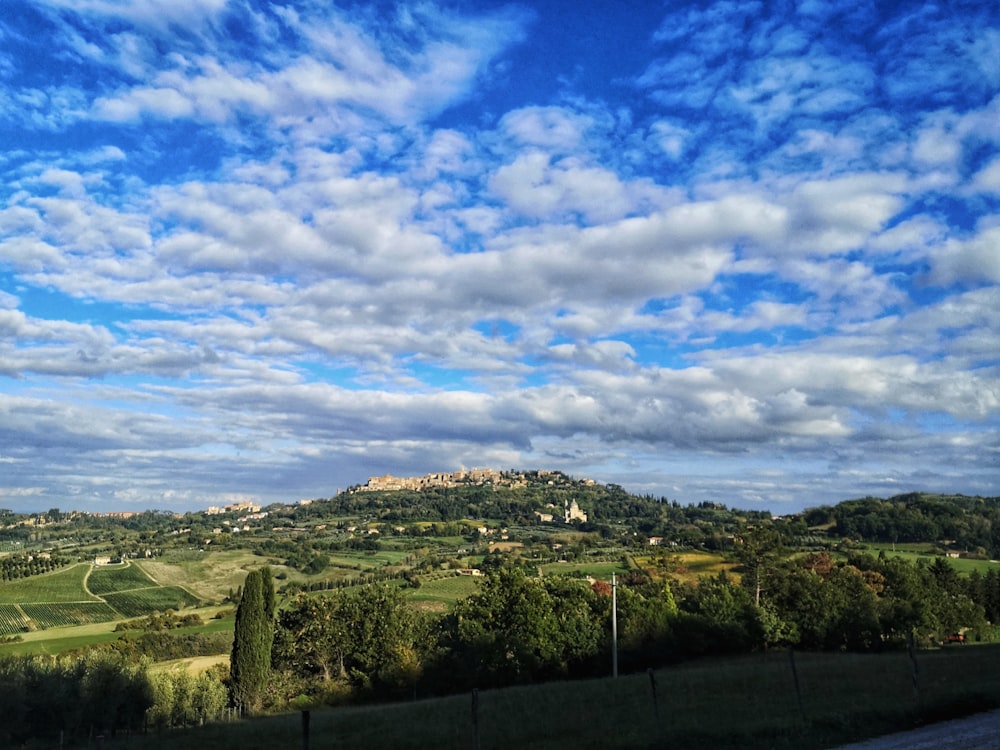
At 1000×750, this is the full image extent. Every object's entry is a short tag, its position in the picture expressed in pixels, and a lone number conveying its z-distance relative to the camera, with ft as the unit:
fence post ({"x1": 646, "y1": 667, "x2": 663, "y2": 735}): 71.46
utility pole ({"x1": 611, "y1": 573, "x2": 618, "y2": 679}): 182.80
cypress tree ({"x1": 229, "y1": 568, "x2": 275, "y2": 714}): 196.54
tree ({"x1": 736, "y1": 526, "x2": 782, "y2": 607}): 294.66
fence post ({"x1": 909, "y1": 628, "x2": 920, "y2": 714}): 68.52
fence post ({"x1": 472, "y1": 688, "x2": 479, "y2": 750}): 55.90
